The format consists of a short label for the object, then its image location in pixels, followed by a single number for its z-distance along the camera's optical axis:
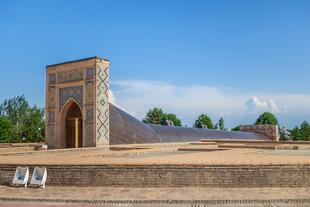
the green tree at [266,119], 54.29
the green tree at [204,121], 50.17
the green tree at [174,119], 54.76
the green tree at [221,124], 54.31
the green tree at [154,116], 49.22
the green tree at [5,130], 30.98
